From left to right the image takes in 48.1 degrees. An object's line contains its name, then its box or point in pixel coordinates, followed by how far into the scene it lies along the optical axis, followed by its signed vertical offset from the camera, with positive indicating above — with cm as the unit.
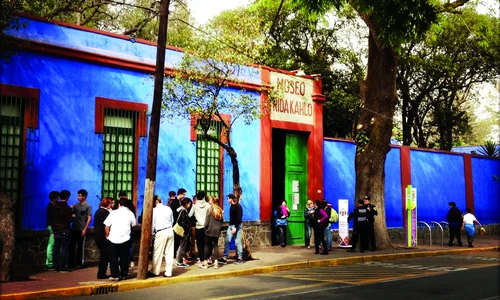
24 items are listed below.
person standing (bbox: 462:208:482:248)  2017 -45
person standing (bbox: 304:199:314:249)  1866 -20
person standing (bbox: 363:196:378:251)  1728 -25
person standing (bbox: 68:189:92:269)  1293 -26
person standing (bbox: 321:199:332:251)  1748 -50
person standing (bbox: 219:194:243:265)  1405 -37
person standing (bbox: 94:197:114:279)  1141 -42
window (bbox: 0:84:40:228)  1352 +184
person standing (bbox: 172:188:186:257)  1417 +22
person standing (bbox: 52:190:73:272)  1256 -36
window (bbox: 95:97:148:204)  1534 +203
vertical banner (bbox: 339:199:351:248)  1905 -38
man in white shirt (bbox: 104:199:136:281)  1126 -49
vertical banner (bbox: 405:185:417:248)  1939 -26
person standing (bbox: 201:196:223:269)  1334 -37
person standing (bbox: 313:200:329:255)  1647 -39
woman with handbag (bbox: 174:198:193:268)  1335 -36
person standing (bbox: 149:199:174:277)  1202 -51
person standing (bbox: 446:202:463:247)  2064 -32
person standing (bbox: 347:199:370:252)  1723 -34
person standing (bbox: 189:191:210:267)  1366 -16
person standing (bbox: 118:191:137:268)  1173 +11
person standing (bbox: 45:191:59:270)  1265 -34
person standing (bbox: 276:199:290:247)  1888 -24
